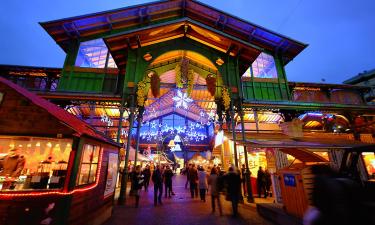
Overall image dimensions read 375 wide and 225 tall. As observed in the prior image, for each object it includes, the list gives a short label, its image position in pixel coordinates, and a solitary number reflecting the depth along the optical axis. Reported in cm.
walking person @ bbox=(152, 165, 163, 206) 936
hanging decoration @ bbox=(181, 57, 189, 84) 1177
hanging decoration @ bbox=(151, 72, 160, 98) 1136
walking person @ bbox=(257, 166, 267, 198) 1062
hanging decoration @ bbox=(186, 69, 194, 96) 1209
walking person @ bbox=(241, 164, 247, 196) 1078
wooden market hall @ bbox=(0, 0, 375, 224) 1170
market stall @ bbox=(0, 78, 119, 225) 448
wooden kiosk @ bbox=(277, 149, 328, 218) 548
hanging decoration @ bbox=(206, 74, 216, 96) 1163
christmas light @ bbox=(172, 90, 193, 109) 1311
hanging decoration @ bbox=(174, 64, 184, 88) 1180
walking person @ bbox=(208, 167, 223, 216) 773
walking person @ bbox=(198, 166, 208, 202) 1009
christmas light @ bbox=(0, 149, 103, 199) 446
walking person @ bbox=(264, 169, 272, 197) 1075
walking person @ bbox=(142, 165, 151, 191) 1384
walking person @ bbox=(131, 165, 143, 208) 841
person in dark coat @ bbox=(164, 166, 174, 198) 1084
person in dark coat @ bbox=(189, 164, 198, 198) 1174
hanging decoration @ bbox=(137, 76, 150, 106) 1120
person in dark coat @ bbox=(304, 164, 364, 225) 246
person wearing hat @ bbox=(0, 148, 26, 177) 557
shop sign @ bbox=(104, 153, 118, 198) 705
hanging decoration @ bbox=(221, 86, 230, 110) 1189
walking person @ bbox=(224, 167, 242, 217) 705
